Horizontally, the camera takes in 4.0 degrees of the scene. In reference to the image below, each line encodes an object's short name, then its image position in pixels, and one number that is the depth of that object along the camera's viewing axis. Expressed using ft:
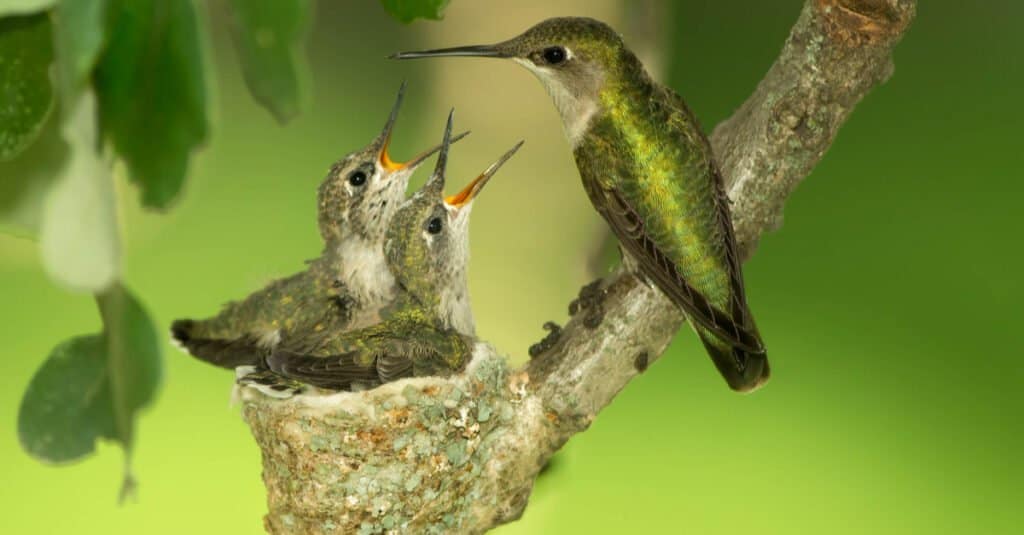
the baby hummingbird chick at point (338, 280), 7.41
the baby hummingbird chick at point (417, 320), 7.34
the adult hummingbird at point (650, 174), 7.16
